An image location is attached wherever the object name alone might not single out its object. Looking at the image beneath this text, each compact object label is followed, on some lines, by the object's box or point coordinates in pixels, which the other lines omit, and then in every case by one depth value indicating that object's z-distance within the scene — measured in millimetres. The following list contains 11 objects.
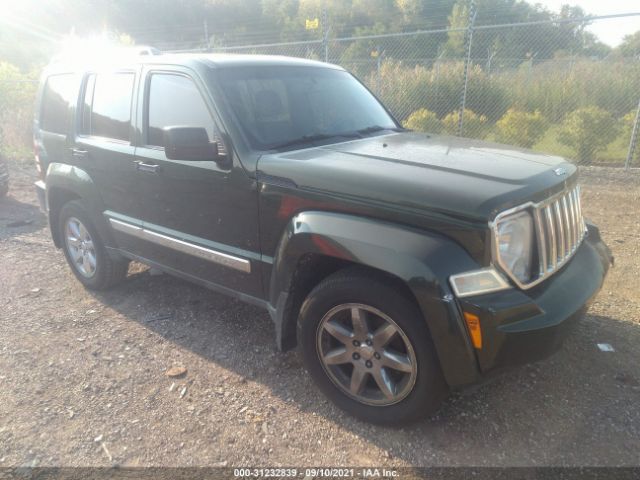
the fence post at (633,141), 7480
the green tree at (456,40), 22797
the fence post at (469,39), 7788
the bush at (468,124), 9000
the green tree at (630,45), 19141
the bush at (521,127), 8812
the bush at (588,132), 8352
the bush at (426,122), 9133
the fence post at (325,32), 8787
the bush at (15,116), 12461
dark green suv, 2211
